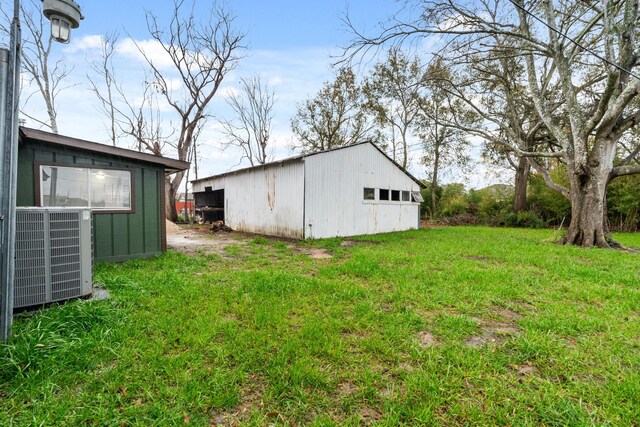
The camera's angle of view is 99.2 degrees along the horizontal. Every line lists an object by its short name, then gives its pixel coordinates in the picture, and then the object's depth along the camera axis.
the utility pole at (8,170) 2.05
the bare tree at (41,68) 12.72
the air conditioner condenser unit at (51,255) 2.58
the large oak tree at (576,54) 6.29
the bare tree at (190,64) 15.38
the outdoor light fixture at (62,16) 2.49
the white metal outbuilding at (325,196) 8.99
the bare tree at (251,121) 21.19
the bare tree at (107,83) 15.15
